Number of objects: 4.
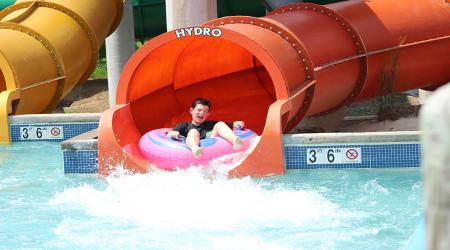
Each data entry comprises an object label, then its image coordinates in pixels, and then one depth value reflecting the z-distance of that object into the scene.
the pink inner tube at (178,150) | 12.62
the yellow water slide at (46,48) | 17.02
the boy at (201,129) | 12.72
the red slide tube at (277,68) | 13.04
